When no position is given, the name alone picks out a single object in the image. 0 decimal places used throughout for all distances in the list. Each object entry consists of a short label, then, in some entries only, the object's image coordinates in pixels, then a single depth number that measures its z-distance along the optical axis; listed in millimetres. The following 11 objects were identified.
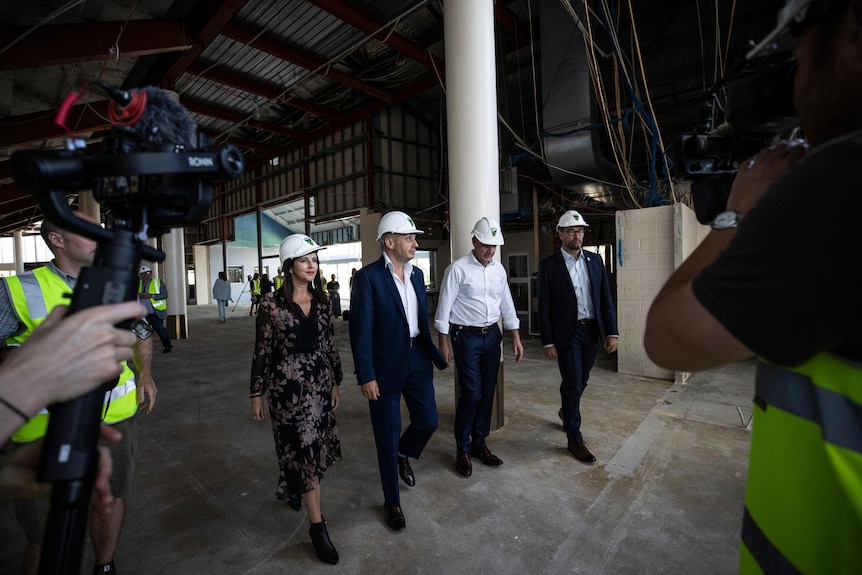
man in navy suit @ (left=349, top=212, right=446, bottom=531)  2439
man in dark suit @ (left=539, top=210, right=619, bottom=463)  3354
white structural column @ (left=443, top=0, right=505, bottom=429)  3543
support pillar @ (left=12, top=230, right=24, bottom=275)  22420
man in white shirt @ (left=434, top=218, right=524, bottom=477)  3104
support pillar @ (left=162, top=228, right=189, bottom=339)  9570
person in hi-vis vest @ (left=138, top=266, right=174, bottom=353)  7254
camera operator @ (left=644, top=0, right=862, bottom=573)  561
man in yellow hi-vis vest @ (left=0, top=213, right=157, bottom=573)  1700
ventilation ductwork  6051
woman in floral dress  2215
